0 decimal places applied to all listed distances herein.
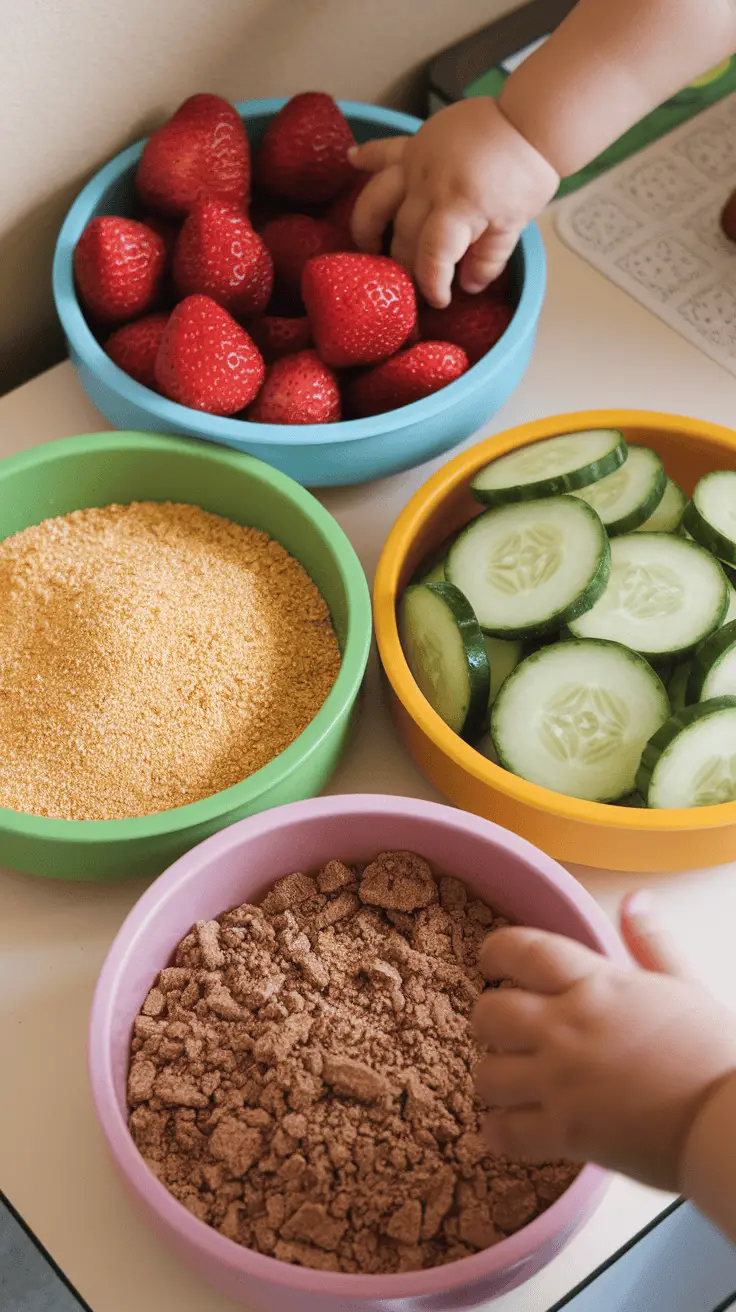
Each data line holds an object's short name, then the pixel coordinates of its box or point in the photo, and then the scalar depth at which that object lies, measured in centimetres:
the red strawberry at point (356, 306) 64
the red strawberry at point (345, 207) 69
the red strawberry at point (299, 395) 64
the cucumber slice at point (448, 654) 60
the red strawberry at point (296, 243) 68
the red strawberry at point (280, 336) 67
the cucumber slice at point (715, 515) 63
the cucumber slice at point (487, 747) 62
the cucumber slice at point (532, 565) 62
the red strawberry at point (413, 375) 65
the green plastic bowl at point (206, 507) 58
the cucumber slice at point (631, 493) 64
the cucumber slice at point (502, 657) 63
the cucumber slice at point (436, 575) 64
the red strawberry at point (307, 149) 68
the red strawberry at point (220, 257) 65
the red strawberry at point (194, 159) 67
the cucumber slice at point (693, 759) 59
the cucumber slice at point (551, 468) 63
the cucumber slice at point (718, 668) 60
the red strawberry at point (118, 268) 65
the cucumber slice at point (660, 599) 62
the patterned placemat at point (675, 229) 71
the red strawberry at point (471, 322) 67
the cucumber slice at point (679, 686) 62
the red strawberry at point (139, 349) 65
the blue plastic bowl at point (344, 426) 63
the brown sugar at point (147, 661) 60
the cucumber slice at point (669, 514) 65
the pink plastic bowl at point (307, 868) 52
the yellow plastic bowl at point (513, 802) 58
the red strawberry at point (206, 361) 63
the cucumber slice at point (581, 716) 60
